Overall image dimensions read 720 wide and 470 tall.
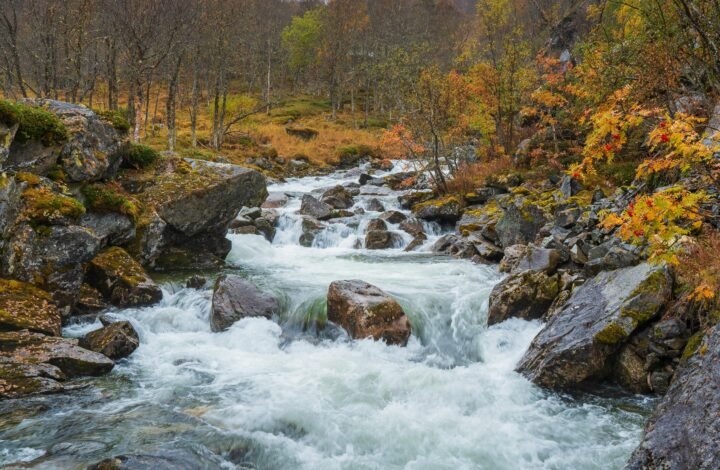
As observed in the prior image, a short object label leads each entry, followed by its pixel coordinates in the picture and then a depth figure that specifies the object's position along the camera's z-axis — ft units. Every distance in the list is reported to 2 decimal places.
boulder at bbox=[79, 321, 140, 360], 28.30
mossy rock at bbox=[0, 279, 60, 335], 26.73
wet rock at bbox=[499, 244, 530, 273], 44.96
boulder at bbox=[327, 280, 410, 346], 32.19
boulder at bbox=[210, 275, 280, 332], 34.06
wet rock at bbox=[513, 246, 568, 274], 35.99
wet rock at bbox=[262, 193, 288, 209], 78.35
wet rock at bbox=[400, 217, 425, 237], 64.85
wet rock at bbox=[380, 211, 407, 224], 69.62
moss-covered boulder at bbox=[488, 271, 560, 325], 33.73
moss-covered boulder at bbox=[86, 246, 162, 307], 36.04
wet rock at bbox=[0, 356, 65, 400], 22.54
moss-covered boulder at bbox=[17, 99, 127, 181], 38.09
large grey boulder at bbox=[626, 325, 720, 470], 15.06
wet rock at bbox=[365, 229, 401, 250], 61.67
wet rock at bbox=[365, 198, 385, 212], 78.23
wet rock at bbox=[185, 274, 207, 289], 40.32
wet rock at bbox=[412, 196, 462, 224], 67.21
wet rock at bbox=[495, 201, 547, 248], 50.06
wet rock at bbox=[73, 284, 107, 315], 34.04
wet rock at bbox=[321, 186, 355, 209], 79.56
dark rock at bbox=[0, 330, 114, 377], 24.59
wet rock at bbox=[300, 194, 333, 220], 72.23
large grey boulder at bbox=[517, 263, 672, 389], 24.95
